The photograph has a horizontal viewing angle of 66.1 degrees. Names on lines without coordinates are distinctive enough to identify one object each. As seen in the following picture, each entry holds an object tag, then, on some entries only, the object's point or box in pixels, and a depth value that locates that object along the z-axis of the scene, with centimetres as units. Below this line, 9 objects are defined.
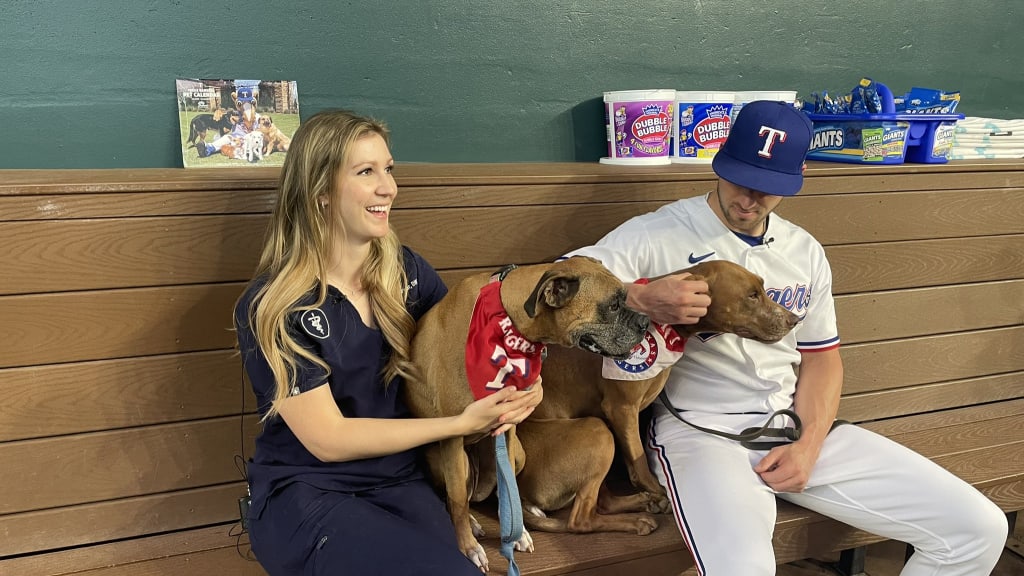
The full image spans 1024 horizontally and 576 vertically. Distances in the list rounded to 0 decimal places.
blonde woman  189
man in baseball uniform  214
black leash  233
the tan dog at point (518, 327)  188
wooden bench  216
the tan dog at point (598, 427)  220
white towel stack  358
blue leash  201
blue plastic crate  314
